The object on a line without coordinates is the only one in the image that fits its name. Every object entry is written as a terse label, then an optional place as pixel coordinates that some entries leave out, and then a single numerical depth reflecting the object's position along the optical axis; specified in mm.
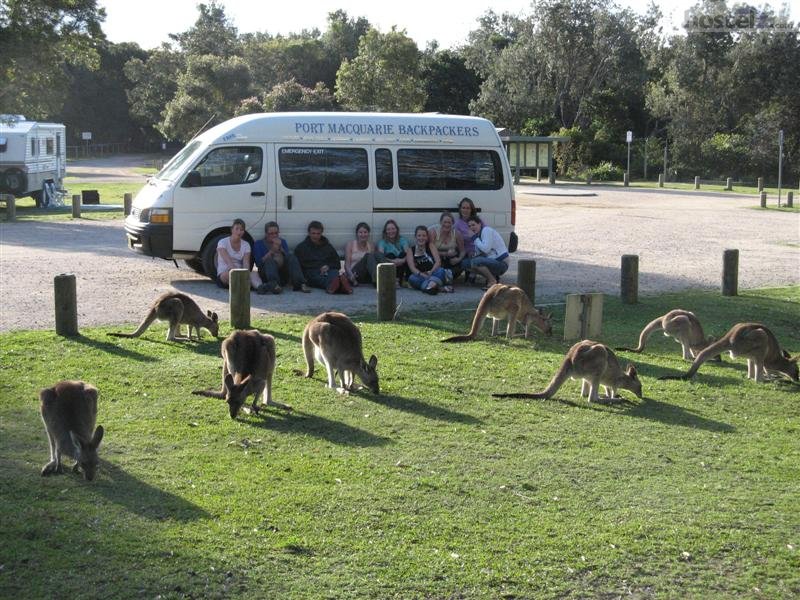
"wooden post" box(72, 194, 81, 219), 30641
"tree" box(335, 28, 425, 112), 58188
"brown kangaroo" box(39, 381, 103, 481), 7119
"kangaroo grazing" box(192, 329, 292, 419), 8875
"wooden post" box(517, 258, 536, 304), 14020
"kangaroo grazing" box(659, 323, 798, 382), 10594
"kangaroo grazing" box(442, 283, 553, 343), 12375
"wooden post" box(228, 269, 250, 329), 12773
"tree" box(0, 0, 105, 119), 31391
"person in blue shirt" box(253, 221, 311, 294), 15836
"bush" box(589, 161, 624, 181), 56719
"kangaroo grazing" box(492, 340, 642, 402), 9594
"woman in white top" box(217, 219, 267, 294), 15727
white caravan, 34562
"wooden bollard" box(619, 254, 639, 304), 15146
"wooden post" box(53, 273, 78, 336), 11984
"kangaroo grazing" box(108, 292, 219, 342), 11843
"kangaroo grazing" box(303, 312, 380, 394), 9789
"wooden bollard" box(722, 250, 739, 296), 16297
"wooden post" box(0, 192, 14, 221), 30234
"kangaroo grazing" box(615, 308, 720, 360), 11617
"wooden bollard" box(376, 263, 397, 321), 13492
